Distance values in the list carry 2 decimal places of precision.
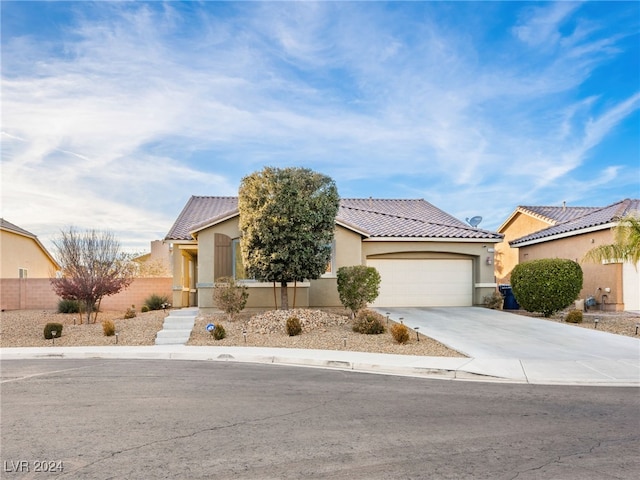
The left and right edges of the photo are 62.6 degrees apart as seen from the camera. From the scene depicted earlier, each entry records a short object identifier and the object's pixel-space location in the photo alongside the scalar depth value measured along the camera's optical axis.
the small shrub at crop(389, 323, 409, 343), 14.55
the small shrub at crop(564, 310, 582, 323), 18.36
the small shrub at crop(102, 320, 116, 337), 16.50
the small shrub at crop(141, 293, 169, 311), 23.88
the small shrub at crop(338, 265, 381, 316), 17.64
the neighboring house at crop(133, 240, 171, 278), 36.31
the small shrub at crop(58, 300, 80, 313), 22.33
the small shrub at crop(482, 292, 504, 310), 22.39
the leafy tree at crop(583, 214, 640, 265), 17.36
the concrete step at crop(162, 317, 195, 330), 17.48
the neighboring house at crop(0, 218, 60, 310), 24.84
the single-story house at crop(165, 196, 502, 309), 20.16
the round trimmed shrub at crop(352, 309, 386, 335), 15.93
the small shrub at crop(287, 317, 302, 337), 16.08
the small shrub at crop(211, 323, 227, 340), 15.89
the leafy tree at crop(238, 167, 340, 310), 17.00
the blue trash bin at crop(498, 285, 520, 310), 23.94
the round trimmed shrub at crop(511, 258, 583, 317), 19.17
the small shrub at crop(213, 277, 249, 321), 17.84
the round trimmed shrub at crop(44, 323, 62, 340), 16.38
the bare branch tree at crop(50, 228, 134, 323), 18.86
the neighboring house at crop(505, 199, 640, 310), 21.33
